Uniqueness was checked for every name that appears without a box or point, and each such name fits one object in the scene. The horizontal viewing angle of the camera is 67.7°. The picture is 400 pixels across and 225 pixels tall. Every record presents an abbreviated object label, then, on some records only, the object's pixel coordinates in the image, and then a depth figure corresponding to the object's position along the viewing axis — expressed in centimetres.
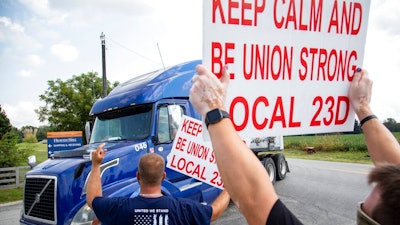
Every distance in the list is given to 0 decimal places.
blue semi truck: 407
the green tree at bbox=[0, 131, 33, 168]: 1312
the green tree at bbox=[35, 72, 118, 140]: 2177
